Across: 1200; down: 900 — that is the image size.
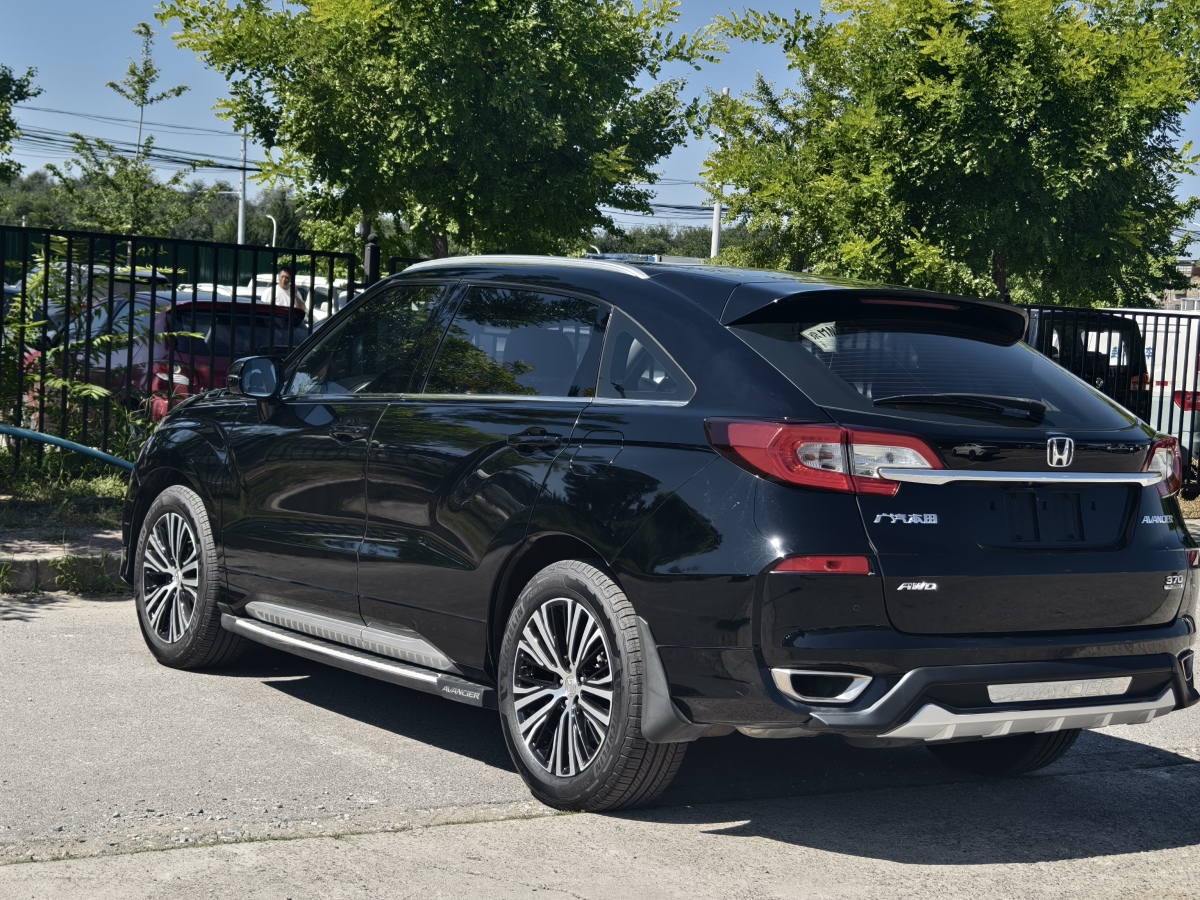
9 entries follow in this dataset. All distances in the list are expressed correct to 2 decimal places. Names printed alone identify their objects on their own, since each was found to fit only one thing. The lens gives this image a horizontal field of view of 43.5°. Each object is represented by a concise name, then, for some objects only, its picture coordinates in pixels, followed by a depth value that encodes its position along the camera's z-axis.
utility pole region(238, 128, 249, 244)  76.56
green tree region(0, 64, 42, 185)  31.02
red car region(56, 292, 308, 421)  10.65
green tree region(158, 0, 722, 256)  13.89
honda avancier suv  4.20
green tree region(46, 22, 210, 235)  33.94
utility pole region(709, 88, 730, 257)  50.32
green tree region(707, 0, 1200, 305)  12.27
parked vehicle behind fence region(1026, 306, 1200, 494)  13.22
